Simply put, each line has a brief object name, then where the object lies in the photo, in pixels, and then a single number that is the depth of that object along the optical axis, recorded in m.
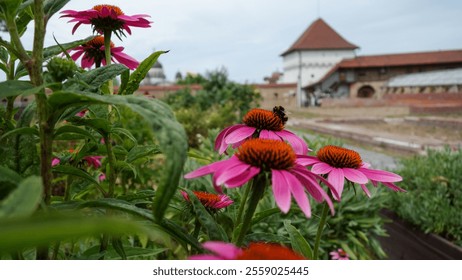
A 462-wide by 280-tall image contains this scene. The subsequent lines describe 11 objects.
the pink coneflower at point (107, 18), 0.42
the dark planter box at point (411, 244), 1.51
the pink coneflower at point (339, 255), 1.29
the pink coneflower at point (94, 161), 0.79
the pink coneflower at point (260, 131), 0.38
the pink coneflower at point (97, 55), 0.50
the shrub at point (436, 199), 1.57
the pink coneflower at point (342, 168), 0.35
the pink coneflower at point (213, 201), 0.40
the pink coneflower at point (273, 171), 0.24
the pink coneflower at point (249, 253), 0.18
